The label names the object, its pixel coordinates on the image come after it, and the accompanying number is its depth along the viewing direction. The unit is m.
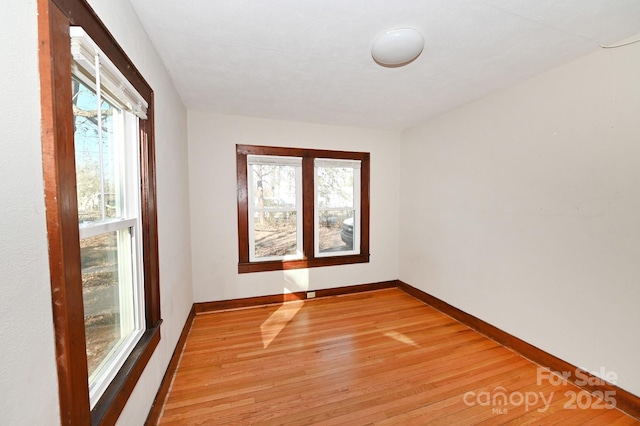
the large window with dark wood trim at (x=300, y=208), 3.19
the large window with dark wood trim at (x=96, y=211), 0.77
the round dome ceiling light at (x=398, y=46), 1.56
